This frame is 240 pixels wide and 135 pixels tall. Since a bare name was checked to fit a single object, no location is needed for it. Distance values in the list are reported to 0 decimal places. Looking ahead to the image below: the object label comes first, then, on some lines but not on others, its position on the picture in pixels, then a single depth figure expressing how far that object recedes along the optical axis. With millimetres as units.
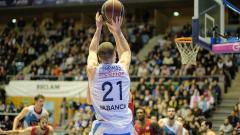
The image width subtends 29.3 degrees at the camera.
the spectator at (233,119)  13242
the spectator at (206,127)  8961
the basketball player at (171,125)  9289
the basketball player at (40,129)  8336
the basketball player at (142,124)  7984
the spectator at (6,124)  15372
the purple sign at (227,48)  7914
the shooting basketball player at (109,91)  3779
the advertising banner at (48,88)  17969
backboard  8203
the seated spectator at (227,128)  13125
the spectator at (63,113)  18031
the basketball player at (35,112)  8883
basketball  3711
